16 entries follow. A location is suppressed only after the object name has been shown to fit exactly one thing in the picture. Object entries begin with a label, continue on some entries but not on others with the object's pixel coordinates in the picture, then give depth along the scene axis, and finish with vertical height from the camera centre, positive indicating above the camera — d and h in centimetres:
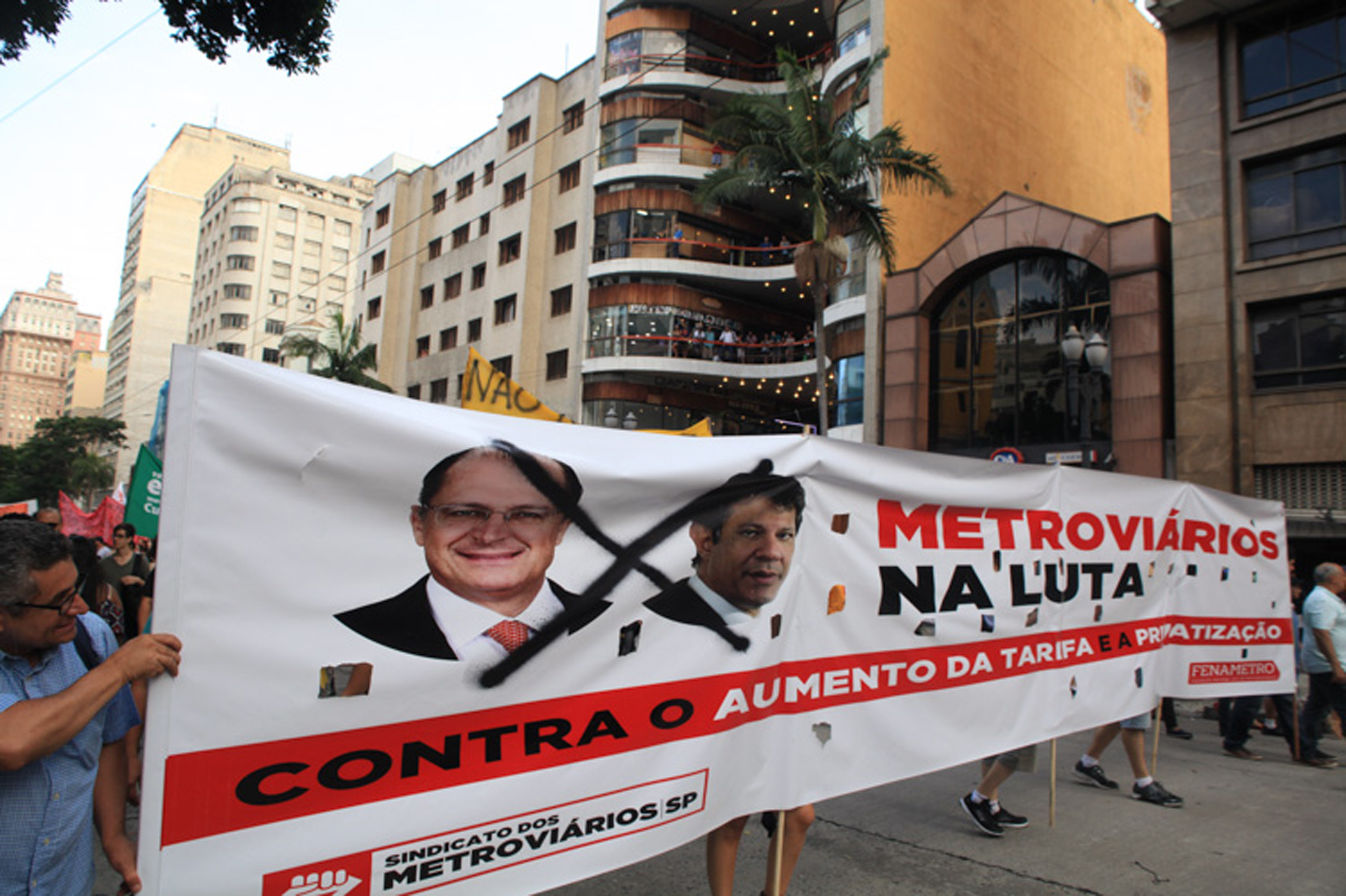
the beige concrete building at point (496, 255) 3681 +1307
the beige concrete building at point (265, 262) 7638 +2374
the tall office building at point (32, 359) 17600 +3128
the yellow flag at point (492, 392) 737 +113
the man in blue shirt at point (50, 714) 205 -51
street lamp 2066 +361
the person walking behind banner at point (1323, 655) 700 -87
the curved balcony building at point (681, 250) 3344 +1132
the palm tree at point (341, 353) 3272 +655
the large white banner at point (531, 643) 230 -41
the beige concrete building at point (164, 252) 9244 +3004
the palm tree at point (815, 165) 1917 +856
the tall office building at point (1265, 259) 1708 +618
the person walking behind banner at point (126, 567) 743 -55
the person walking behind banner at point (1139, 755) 581 -147
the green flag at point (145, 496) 827 +12
